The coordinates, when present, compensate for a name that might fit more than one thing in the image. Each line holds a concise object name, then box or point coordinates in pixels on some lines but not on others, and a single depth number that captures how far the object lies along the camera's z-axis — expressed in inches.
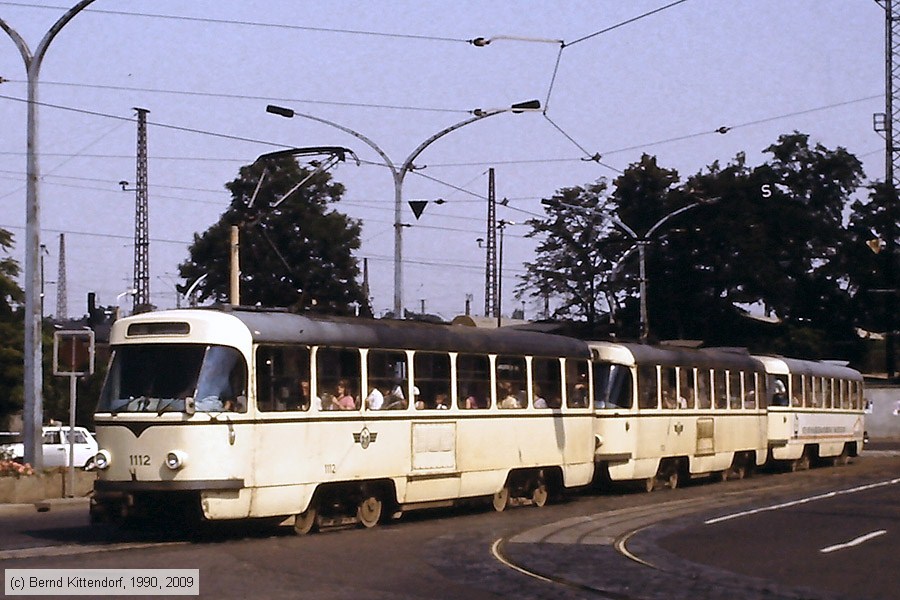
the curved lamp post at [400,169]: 1264.8
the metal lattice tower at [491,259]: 2484.0
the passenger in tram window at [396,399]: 775.1
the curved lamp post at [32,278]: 956.0
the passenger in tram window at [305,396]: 710.5
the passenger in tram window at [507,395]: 882.1
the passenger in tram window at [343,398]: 733.9
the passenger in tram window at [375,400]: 758.1
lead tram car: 660.7
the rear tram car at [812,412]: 1417.3
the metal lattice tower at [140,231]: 2198.6
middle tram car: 1055.0
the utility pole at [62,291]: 3592.5
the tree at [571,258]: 2901.1
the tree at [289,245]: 2709.2
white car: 1540.4
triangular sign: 1412.4
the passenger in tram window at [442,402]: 815.1
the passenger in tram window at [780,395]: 1411.9
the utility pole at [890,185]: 2600.9
